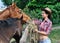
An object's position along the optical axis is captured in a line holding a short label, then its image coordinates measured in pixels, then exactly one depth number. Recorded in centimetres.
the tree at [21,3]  1936
